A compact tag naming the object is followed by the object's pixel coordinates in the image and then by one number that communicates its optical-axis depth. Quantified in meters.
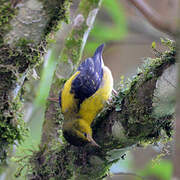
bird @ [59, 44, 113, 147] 8.03
